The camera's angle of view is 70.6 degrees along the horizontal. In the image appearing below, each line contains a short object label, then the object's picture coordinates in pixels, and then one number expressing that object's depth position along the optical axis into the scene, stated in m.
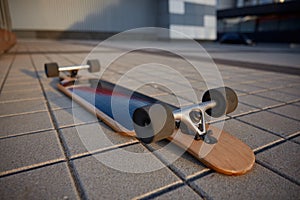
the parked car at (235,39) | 12.75
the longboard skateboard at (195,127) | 0.78
